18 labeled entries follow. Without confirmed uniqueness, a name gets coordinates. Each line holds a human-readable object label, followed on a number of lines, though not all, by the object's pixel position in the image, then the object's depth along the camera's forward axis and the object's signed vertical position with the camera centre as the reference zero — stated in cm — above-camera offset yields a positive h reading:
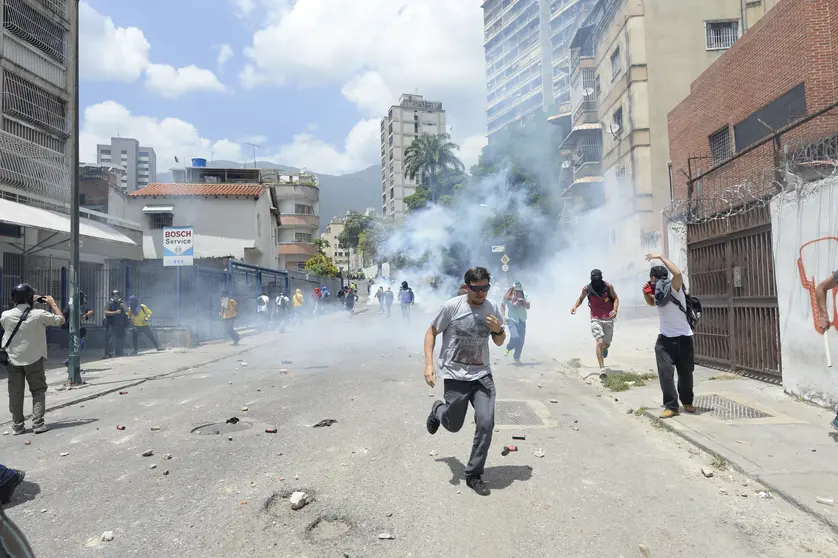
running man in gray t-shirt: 451 -44
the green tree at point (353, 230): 7938 +927
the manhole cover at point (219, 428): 615 -138
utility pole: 1010 +178
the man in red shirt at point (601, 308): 914 -23
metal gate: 773 -1
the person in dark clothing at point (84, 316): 1040 -24
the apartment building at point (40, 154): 1538 +456
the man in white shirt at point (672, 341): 629 -53
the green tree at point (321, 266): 6026 +361
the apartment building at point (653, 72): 2411 +927
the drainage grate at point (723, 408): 626 -132
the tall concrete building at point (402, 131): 10438 +3039
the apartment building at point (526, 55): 7075 +3271
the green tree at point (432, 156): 5916 +1438
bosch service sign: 1386 +133
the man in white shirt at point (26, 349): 628 -48
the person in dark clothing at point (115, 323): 1360 -48
